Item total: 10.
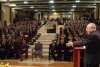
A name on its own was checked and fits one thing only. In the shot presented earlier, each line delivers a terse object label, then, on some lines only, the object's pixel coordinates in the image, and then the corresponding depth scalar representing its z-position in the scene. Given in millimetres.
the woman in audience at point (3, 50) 8142
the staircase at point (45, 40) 9238
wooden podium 2822
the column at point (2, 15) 15631
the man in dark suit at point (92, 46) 2444
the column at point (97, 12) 19548
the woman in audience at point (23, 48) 8093
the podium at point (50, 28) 14233
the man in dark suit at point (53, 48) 7981
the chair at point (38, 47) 7986
